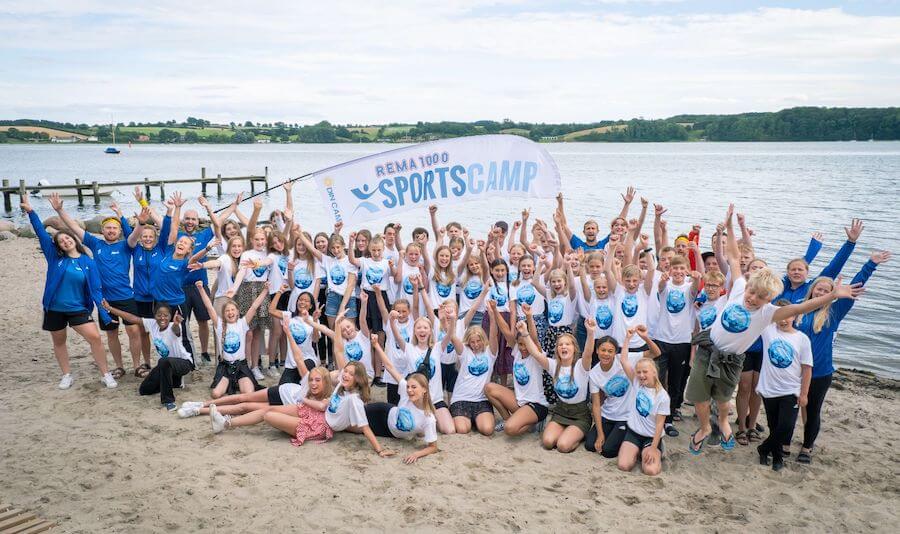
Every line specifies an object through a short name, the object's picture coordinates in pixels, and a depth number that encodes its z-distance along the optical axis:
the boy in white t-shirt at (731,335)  5.54
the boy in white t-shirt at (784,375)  5.79
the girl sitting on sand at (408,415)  6.23
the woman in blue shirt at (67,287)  7.41
